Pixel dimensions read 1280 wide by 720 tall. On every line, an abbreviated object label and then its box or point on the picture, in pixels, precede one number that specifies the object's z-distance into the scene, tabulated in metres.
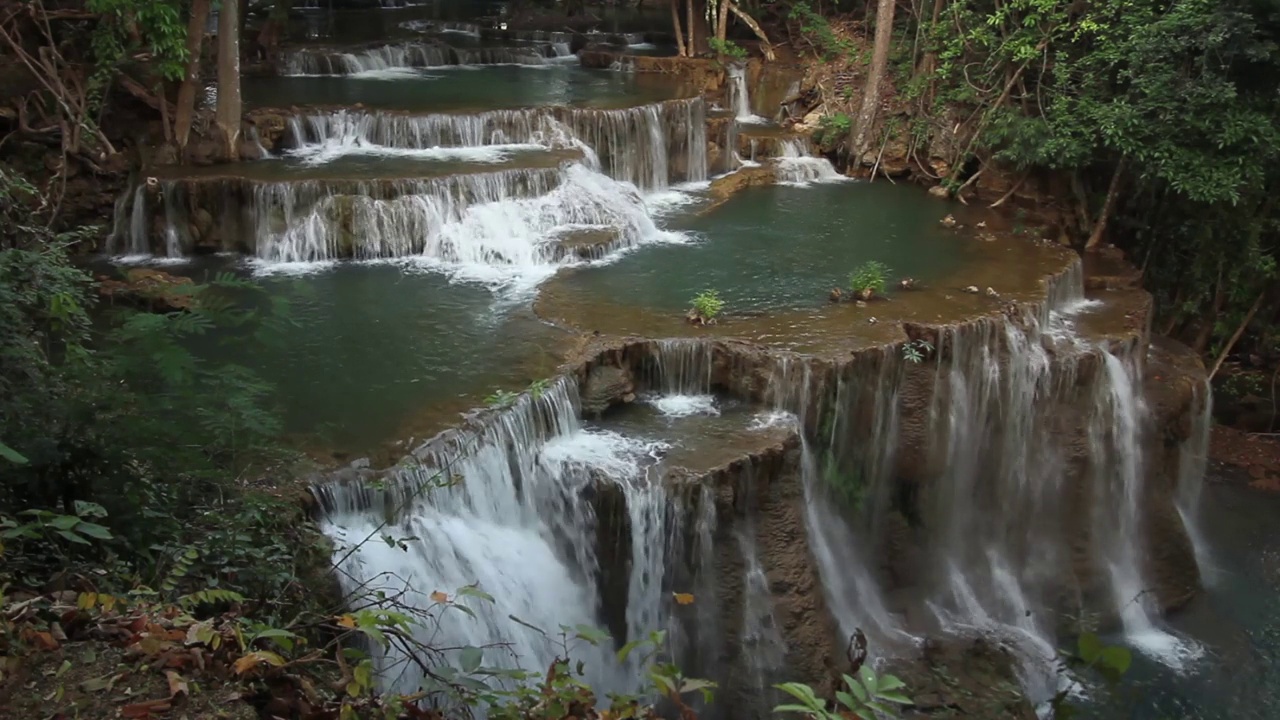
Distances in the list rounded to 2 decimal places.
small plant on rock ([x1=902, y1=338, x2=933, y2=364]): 8.71
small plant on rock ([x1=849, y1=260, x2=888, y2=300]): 9.71
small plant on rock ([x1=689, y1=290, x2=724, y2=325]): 9.02
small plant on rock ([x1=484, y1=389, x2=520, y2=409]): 7.44
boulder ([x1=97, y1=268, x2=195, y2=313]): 8.88
